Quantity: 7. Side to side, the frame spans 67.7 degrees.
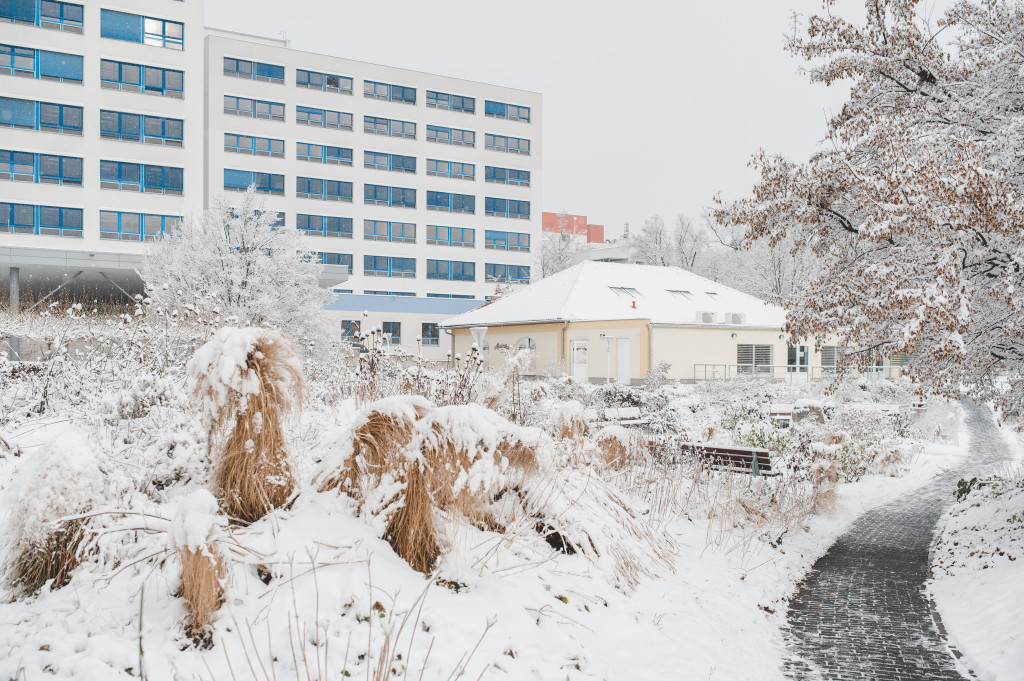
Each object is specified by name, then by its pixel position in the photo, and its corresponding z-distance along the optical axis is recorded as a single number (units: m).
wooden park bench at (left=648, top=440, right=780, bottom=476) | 10.57
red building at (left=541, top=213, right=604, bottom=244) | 97.11
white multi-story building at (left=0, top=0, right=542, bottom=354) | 35.56
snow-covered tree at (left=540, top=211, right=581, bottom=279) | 56.90
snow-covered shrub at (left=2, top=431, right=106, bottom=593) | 4.20
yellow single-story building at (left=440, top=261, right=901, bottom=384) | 30.50
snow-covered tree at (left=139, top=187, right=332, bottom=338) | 24.97
